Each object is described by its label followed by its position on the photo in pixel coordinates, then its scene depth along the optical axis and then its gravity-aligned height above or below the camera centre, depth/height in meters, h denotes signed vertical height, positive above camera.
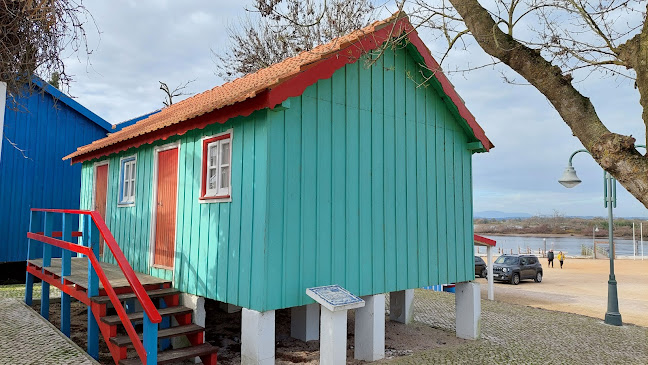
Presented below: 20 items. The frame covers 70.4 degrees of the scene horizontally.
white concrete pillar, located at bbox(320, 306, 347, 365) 6.01 -1.70
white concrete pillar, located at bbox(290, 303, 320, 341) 8.62 -2.16
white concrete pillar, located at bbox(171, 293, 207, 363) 6.84 -1.61
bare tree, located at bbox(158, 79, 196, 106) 26.30 +6.55
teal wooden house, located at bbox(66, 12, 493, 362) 6.05 +0.40
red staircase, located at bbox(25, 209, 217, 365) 5.57 -1.37
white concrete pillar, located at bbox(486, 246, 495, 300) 16.06 -2.23
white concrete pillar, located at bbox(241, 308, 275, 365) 5.79 -1.66
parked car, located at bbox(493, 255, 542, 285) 23.73 -3.04
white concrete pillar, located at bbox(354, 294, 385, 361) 7.14 -1.91
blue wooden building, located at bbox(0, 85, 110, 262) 12.89 +1.18
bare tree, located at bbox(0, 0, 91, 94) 4.27 +1.67
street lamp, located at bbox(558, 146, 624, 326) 11.57 -0.05
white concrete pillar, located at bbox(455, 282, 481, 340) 8.76 -1.94
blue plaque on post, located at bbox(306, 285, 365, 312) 5.89 -1.19
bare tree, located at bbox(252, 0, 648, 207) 3.54 +1.18
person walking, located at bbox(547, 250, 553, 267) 36.94 -3.70
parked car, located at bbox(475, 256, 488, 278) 24.52 -3.10
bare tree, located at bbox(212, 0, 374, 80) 18.30 +7.32
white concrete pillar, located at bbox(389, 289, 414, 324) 10.34 -2.21
